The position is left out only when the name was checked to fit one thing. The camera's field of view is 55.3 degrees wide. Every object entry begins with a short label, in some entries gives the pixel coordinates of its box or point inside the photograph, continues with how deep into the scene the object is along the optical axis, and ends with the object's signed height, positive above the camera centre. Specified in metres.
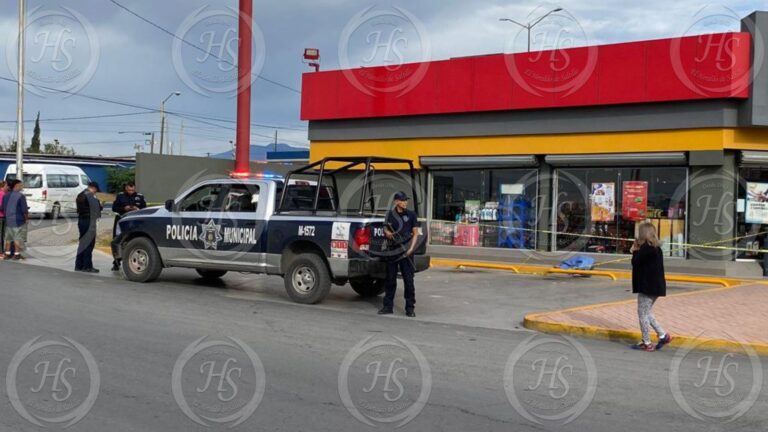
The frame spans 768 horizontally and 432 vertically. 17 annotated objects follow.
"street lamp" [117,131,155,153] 73.88 +7.75
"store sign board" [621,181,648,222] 17.25 +0.63
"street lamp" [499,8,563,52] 20.85 +6.80
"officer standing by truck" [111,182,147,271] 14.96 +0.22
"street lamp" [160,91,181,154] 54.81 +6.57
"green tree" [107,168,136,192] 48.14 +2.39
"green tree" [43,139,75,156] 82.19 +7.40
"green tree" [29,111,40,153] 71.26 +6.98
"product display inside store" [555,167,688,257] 16.89 +0.50
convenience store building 16.05 +2.11
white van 30.06 +0.98
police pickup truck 11.12 -0.30
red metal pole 22.30 +4.03
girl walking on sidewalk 8.82 -0.64
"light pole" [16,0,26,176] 22.31 +3.49
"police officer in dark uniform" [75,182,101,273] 14.85 -0.23
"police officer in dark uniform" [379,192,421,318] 10.73 -0.34
